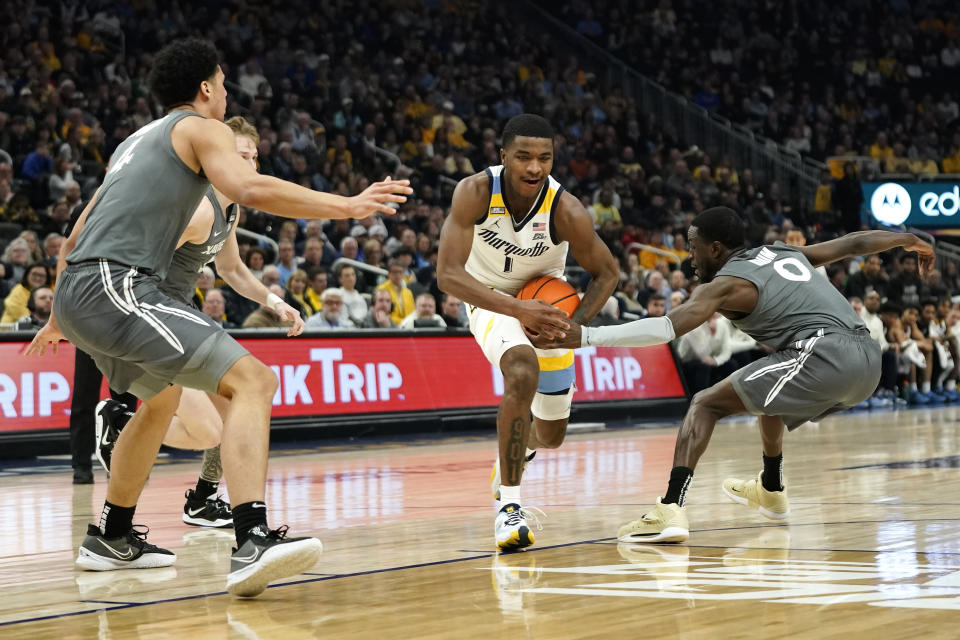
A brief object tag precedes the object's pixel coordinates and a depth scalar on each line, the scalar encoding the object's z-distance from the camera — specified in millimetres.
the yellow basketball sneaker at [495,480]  6148
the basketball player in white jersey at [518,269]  5715
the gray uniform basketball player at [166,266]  4227
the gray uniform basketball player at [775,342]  6059
